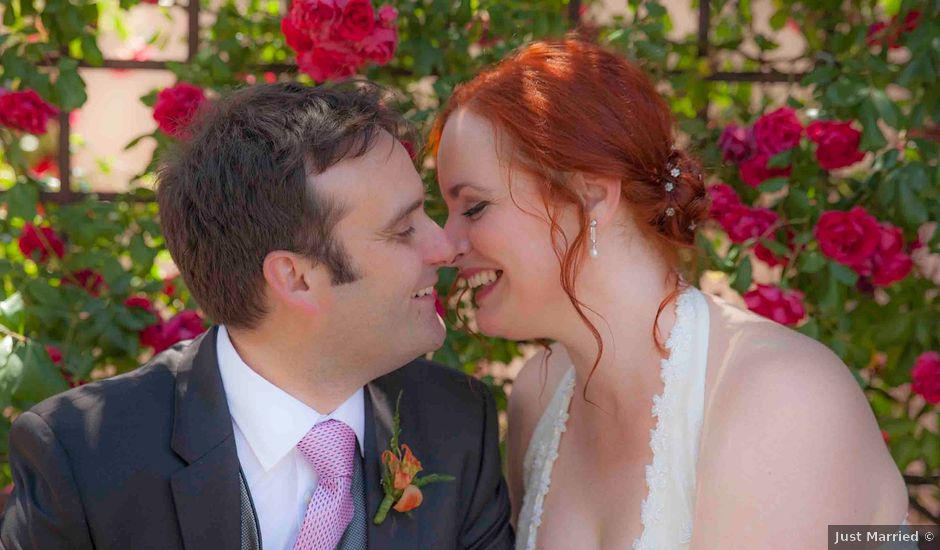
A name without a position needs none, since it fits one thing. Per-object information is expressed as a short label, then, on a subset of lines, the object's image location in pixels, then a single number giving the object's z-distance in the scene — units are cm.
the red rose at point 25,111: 284
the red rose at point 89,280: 299
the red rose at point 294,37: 267
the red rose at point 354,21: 261
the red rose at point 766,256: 287
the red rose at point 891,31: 296
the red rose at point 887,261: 273
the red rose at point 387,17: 273
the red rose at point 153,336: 284
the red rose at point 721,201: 286
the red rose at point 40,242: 293
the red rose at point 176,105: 275
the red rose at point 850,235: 270
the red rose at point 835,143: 279
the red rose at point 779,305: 273
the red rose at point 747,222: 282
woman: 223
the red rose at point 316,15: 260
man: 219
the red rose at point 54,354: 280
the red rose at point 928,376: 277
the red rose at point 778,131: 289
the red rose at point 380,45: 269
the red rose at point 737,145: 299
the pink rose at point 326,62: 269
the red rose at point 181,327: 282
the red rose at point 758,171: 293
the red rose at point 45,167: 348
